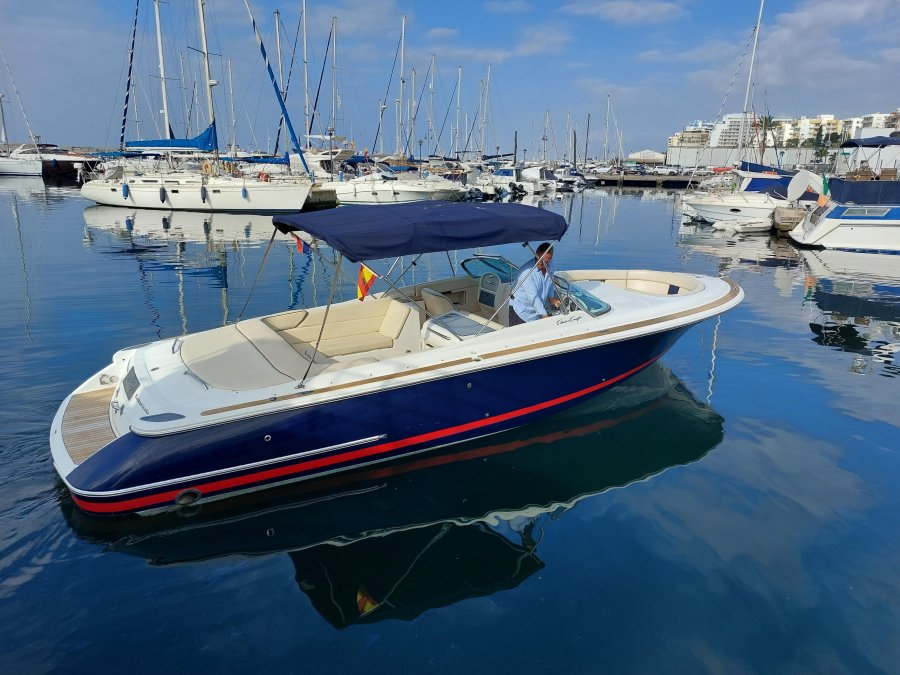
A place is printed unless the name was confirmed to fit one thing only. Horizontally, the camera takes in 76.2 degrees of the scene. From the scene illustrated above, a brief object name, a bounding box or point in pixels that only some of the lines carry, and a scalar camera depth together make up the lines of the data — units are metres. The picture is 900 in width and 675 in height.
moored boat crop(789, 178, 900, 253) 20.73
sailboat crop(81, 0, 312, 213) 29.23
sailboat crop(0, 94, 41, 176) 54.97
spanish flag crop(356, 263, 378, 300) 6.94
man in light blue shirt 6.35
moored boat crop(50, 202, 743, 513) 4.68
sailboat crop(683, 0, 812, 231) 27.05
